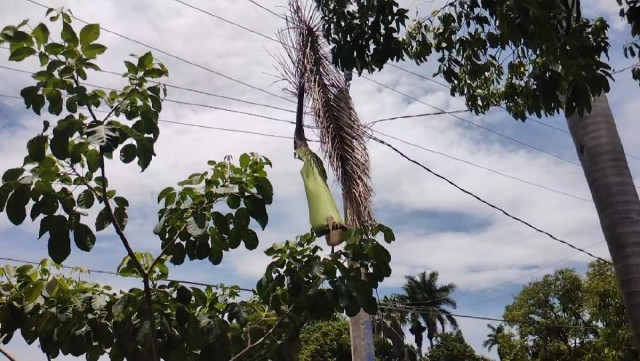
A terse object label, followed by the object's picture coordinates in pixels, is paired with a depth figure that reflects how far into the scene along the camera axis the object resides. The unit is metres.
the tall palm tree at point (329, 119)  5.37
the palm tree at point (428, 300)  39.59
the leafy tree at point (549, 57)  2.20
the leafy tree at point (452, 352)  28.59
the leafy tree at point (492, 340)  34.38
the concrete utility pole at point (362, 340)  6.95
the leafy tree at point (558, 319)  21.02
